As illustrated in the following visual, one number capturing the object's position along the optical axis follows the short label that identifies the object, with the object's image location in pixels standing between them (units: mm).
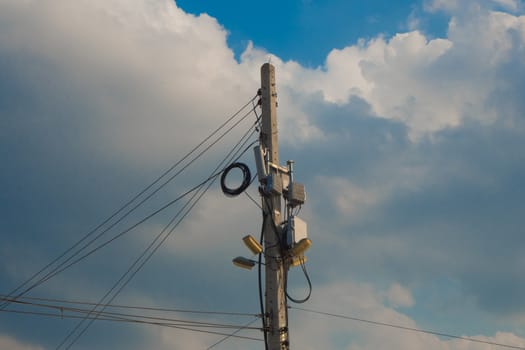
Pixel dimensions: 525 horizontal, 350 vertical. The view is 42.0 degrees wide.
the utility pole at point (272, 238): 15172
